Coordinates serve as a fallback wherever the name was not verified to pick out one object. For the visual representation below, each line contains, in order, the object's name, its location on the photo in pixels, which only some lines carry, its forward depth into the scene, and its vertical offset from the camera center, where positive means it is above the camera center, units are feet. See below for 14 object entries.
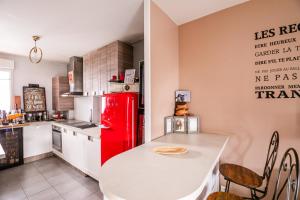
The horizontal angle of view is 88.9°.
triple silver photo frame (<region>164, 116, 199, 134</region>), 6.33 -1.06
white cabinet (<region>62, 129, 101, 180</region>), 7.93 -3.04
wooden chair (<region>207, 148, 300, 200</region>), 2.74 -2.40
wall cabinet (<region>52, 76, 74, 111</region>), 12.53 +0.54
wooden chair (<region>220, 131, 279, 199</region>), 4.01 -2.22
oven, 11.23 -2.87
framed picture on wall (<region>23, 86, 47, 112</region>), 11.90 +0.13
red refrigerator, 6.26 -1.07
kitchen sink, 9.99 -1.70
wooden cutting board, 3.88 -1.35
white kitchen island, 2.30 -1.41
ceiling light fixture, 8.17 +3.38
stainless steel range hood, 11.53 +1.84
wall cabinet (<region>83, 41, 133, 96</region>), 8.64 +2.15
